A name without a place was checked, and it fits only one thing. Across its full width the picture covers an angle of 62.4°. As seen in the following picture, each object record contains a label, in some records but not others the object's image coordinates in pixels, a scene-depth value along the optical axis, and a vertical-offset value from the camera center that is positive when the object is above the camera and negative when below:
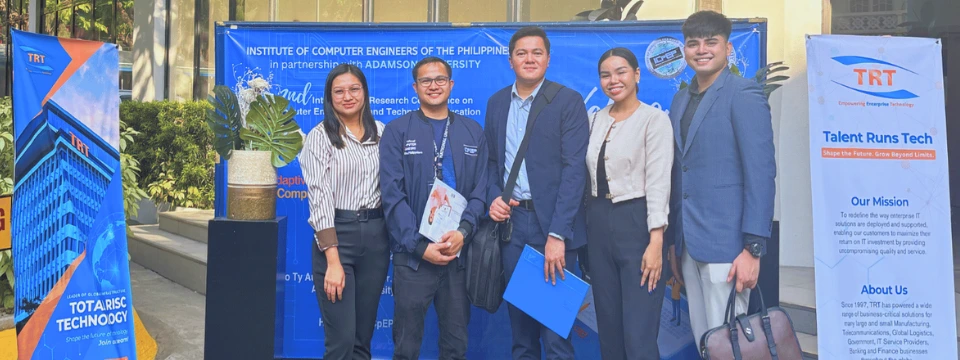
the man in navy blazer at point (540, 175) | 3.50 +0.11
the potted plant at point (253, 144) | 3.70 +0.27
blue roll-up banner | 3.33 -0.02
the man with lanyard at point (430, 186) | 3.54 +0.06
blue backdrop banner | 4.11 +0.68
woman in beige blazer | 3.42 -0.10
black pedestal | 3.63 -0.41
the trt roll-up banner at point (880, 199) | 3.34 +0.01
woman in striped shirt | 3.50 -0.07
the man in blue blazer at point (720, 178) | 3.26 +0.09
